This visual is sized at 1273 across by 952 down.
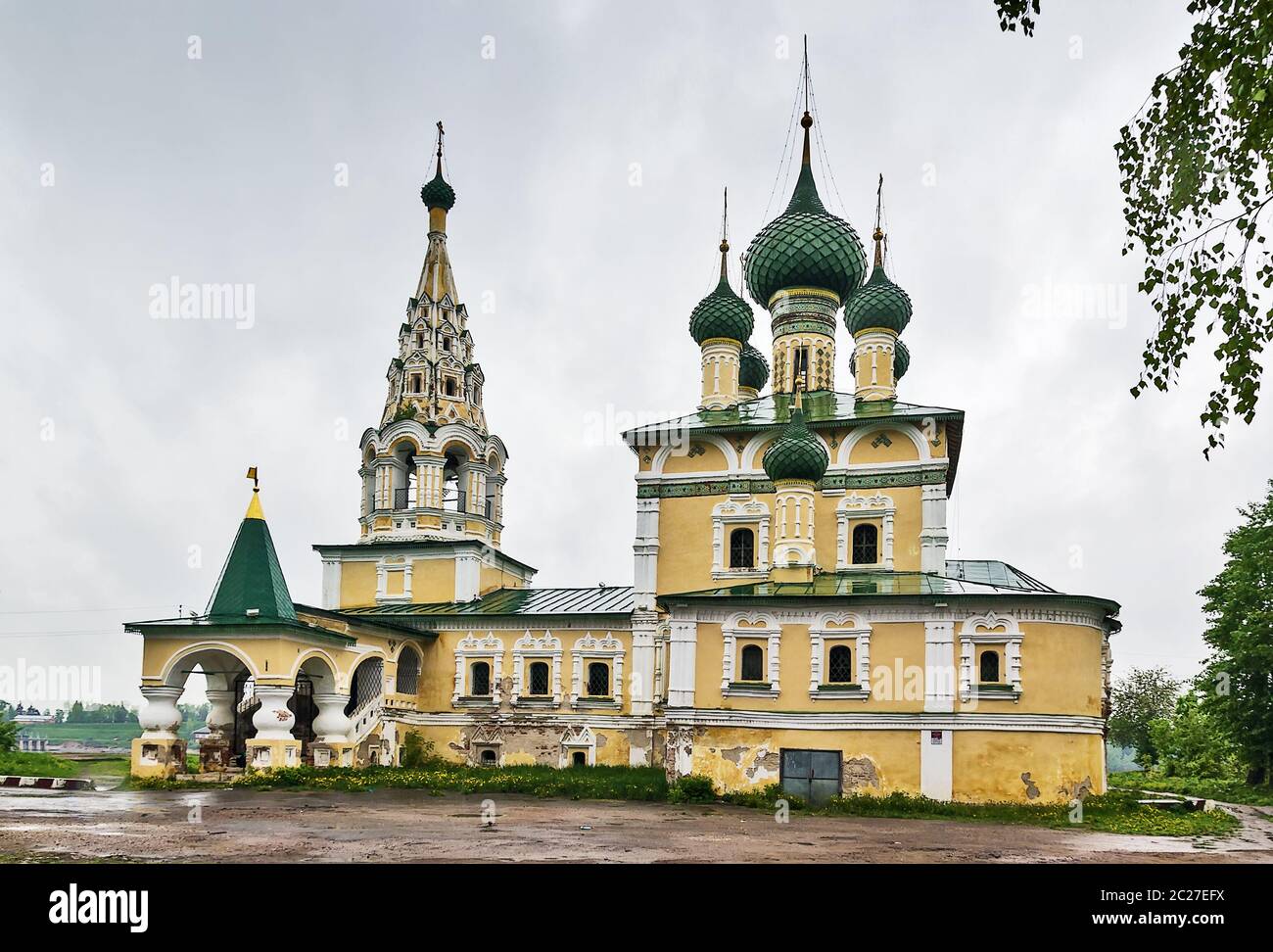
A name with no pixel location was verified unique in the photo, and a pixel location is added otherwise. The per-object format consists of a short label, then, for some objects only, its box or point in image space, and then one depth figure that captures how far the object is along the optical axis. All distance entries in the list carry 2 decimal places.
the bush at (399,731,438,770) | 27.91
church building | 20.36
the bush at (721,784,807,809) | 20.16
